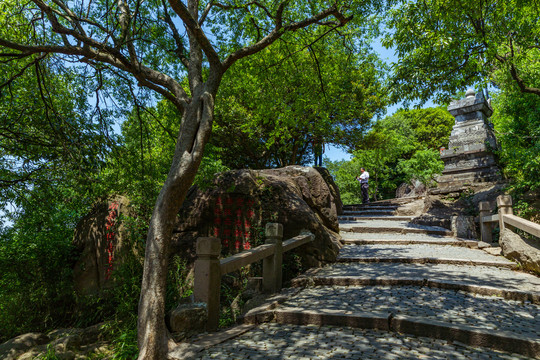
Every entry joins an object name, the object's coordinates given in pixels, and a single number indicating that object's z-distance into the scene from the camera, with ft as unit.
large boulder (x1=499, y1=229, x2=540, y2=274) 18.13
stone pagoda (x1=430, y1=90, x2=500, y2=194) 39.60
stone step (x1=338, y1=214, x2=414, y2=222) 42.49
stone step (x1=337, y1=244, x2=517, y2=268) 20.58
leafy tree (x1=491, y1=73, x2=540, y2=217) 27.04
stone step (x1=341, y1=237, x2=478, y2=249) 26.53
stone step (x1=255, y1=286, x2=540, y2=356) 9.77
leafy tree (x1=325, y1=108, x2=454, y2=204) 55.83
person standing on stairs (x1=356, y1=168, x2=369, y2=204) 58.85
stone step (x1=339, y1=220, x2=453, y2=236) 31.95
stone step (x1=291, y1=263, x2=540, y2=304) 14.58
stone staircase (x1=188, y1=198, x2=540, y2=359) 9.53
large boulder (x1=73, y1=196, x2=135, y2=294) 20.81
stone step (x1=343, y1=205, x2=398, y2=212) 50.44
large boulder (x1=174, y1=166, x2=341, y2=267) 21.26
